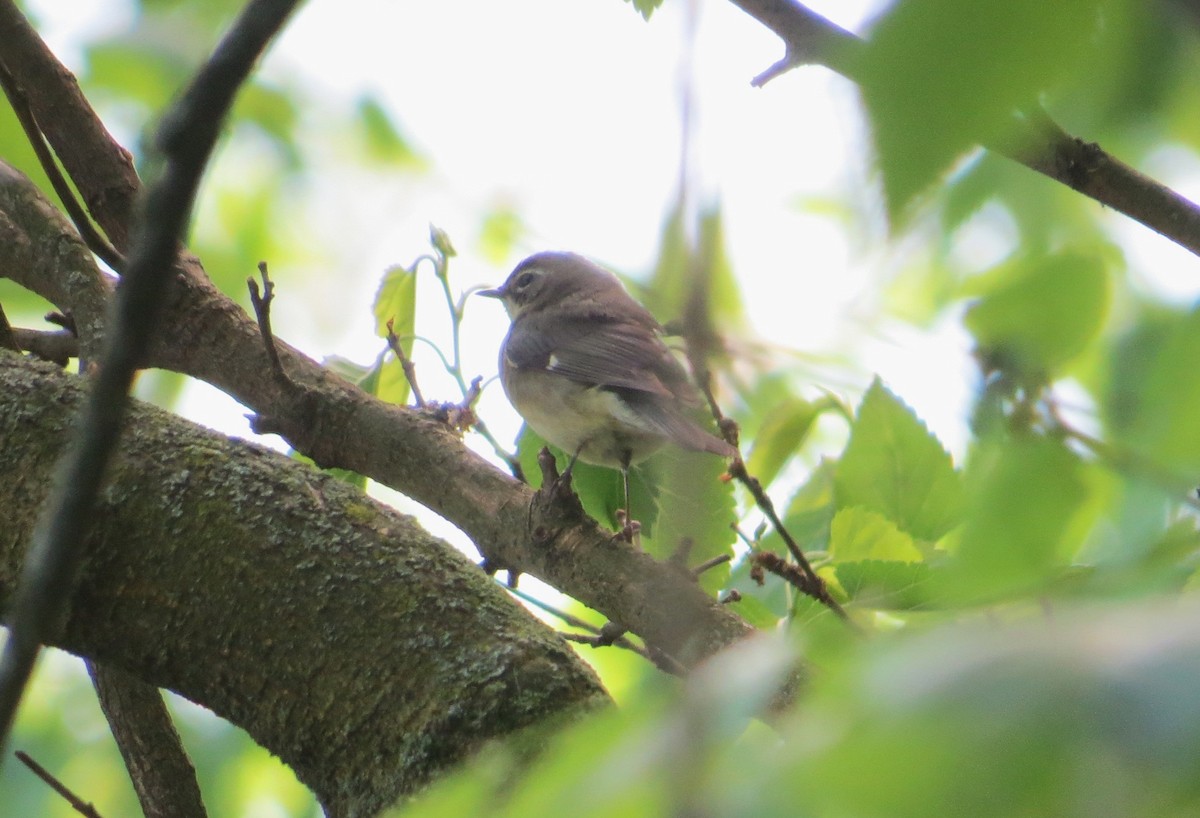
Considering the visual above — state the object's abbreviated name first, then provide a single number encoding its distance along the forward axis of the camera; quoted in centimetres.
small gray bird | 709
